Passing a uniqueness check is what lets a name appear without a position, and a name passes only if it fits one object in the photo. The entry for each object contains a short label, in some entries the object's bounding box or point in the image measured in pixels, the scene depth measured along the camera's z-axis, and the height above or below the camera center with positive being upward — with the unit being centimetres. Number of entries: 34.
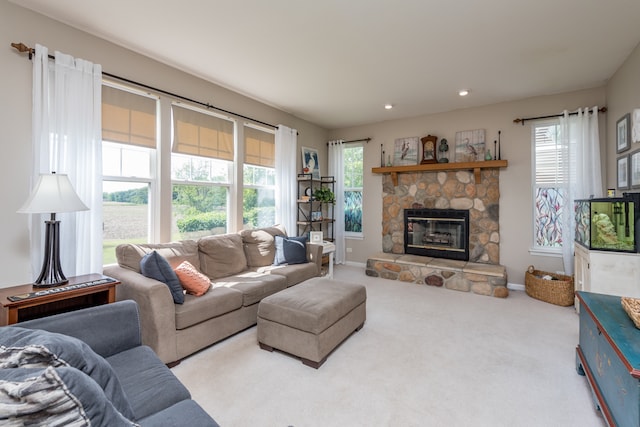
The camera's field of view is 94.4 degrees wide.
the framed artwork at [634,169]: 277 +43
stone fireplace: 450 +20
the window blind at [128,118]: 277 +95
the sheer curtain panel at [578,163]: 368 +64
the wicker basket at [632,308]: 153 -52
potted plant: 518 +32
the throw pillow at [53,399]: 65 -44
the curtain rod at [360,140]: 557 +140
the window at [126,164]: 282 +50
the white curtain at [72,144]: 233 +58
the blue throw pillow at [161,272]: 241 -48
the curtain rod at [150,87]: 225 +130
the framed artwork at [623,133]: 300 +85
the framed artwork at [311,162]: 531 +95
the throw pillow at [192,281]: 261 -60
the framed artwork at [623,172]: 302 +43
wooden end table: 183 -57
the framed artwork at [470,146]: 457 +107
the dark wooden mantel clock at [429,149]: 489 +107
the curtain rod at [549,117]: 367 +132
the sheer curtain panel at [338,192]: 573 +42
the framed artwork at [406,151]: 513 +110
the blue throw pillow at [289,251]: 383 -49
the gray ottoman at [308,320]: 229 -87
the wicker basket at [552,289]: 358 -94
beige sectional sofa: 223 -70
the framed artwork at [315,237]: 452 -36
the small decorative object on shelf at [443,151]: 478 +102
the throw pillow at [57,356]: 87 -45
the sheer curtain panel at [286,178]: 469 +57
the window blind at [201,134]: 338 +97
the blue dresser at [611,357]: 128 -76
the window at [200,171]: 341 +53
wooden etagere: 511 +9
